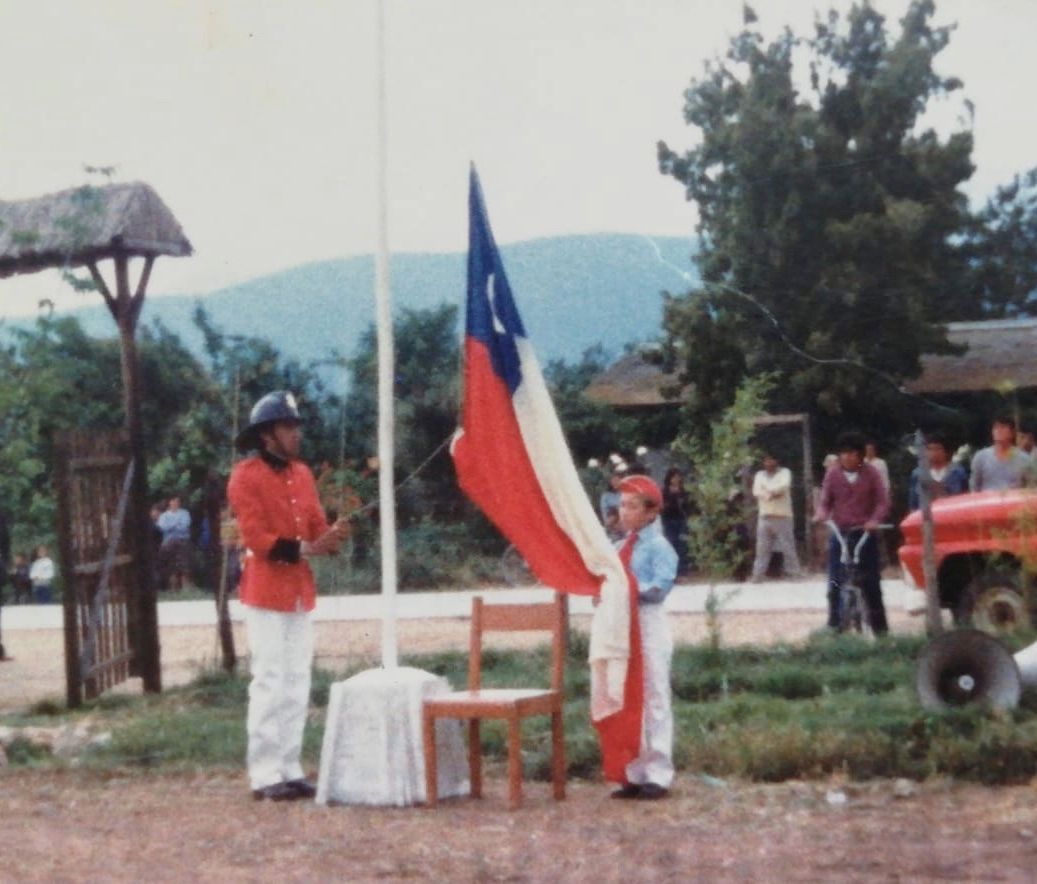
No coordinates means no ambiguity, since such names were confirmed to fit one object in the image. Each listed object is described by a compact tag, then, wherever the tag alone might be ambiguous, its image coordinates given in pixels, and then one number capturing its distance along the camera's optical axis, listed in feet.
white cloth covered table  29.19
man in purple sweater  48.78
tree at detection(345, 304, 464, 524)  86.84
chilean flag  28.66
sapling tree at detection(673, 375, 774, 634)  45.57
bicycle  48.80
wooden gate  43.60
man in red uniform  30.19
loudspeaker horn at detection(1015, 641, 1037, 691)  33.37
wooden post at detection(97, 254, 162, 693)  46.78
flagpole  29.91
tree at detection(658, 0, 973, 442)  87.10
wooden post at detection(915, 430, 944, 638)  42.75
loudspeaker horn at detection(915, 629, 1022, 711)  32.45
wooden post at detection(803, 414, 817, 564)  78.07
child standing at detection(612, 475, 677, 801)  28.96
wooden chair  28.25
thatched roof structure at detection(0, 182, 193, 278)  45.47
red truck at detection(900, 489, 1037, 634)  44.73
